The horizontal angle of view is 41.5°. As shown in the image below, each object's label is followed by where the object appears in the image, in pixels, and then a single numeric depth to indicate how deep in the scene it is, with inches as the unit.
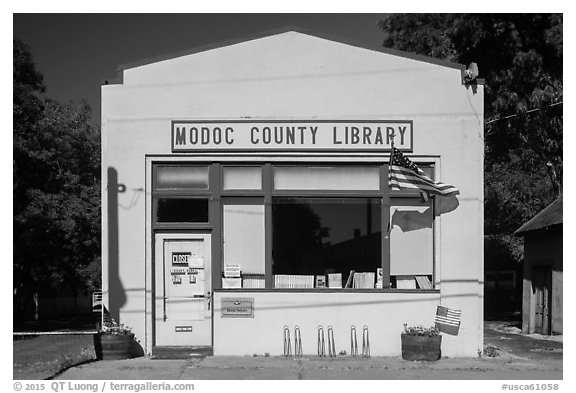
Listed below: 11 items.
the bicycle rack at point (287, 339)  502.0
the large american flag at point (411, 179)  495.8
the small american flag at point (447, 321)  501.4
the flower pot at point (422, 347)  483.5
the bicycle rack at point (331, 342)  500.7
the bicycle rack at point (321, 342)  500.7
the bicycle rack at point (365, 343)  499.5
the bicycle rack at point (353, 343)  500.1
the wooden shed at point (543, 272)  673.6
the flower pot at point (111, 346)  487.5
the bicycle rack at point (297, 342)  500.4
